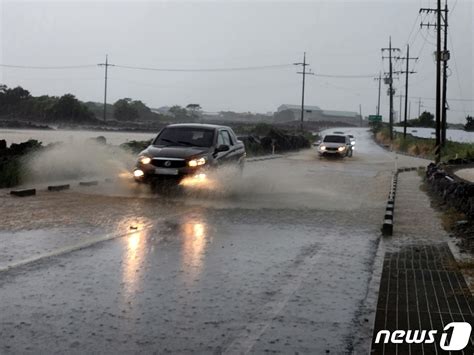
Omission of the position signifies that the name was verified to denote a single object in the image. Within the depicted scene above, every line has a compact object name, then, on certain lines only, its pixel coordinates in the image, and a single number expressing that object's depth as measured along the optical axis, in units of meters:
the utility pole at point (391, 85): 72.75
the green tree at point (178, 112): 85.31
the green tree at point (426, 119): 107.89
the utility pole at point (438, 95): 29.59
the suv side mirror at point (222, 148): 14.08
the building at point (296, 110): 169.88
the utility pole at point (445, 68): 37.00
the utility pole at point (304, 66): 79.64
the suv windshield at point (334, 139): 37.75
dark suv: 13.04
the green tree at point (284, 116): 150.88
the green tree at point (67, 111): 62.81
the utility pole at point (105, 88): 74.62
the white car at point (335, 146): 36.16
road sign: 106.21
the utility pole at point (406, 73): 61.92
